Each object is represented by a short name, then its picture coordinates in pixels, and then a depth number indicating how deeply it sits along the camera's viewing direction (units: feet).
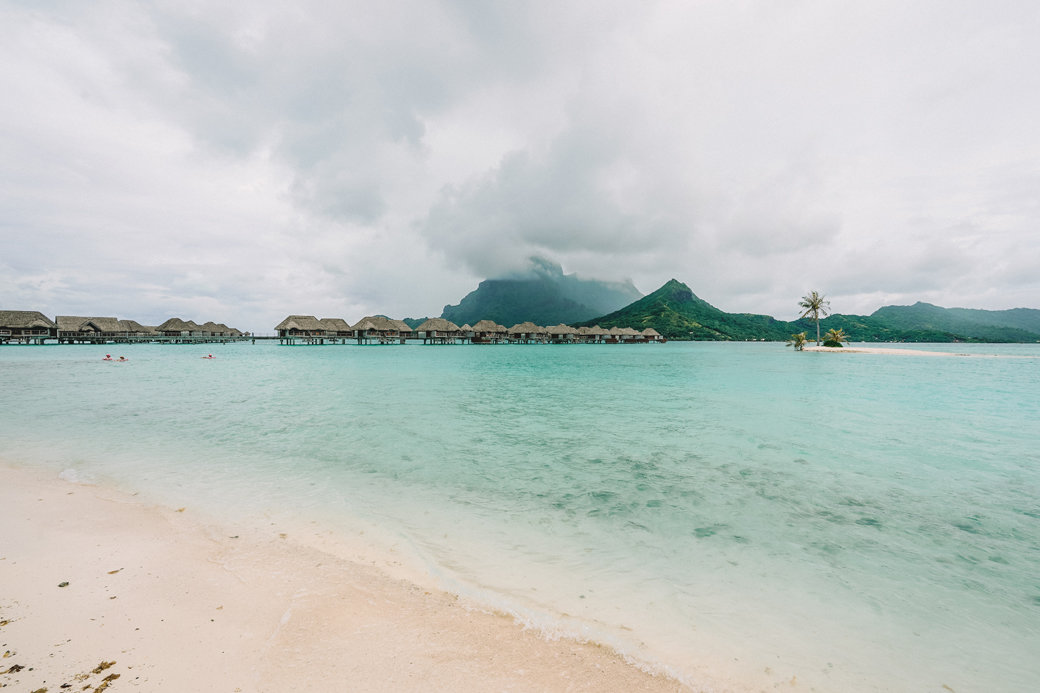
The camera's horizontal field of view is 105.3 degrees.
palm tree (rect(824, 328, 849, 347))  237.41
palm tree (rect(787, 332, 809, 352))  242.99
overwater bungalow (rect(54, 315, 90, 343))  238.89
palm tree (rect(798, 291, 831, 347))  234.99
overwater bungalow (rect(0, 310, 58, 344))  217.15
